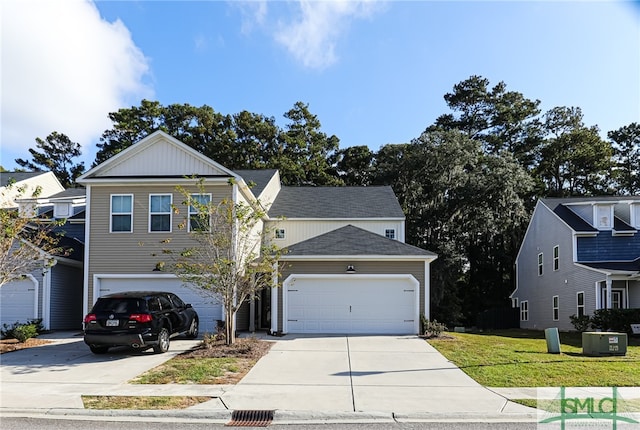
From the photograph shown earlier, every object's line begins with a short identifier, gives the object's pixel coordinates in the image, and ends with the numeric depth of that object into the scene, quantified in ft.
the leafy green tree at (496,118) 154.61
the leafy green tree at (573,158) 141.08
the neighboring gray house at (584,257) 76.23
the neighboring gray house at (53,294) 65.57
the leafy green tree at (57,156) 181.16
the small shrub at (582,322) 71.82
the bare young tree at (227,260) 49.67
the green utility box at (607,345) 47.78
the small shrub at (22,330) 54.03
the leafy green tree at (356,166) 151.43
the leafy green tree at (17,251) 49.24
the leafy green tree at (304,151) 137.18
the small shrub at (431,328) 59.08
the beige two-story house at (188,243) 63.10
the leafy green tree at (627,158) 148.97
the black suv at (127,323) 44.80
